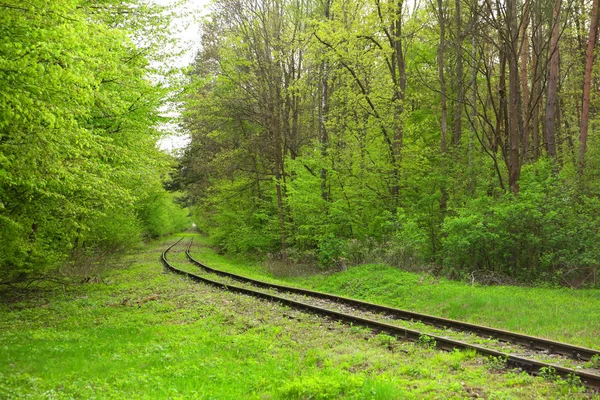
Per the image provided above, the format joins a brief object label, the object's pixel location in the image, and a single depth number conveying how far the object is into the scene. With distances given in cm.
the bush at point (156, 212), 3538
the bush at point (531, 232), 1295
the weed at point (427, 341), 795
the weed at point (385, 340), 820
